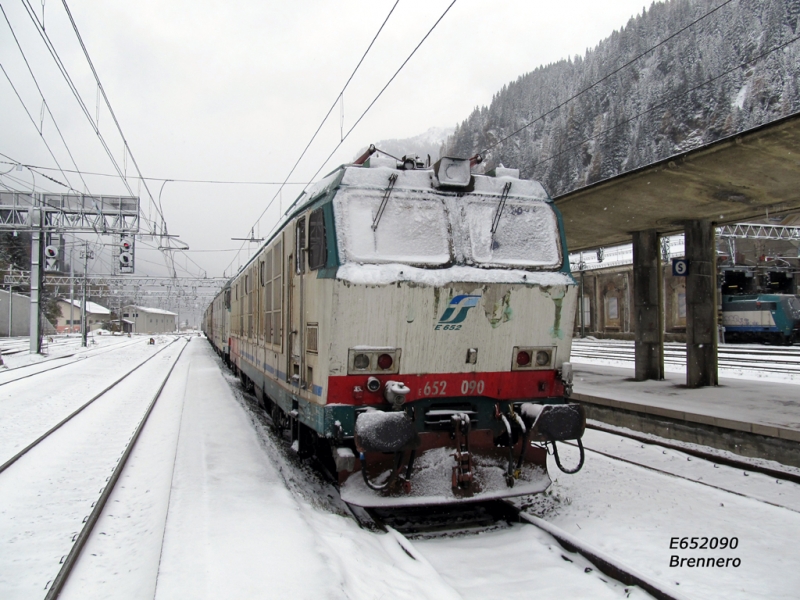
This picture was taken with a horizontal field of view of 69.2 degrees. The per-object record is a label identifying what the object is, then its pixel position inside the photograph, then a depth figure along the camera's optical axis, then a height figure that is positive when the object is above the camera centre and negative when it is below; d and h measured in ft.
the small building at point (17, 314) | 169.05 +2.22
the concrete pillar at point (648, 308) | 44.93 +0.73
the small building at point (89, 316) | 280.31 +2.31
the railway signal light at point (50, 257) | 97.30 +10.78
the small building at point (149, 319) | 307.46 +0.67
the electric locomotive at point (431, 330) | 16.43 -0.34
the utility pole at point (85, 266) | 130.57 +8.69
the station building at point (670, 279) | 110.32 +7.88
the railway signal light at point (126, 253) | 87.40 +10.29
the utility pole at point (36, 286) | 96.48 +5.80
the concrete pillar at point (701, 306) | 40.45 +0.77
